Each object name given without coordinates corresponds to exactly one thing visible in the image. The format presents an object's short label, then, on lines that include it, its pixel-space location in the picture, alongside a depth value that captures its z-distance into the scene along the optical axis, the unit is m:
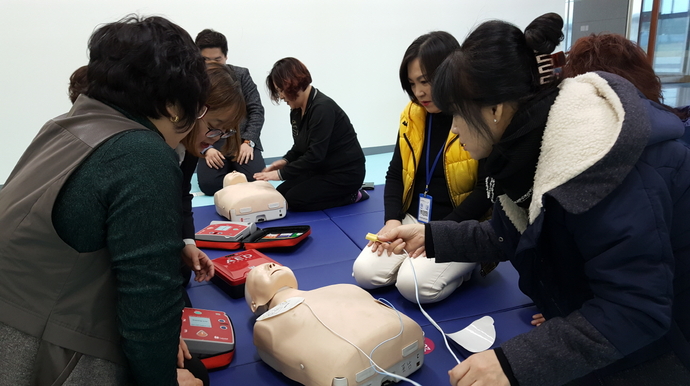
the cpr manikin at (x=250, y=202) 3.03
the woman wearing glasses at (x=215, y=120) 1.57
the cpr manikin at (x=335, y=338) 1.32
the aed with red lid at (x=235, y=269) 2.02
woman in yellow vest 1.95
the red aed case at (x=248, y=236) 2.52
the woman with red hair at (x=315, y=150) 3.23
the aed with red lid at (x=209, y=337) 1.51
